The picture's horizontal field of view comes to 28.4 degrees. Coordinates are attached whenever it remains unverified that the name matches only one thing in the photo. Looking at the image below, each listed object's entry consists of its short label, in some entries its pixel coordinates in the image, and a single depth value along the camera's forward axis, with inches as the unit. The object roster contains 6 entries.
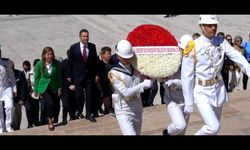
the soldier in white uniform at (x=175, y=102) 225.8
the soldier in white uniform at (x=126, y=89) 209.0
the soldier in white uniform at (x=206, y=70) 211.0
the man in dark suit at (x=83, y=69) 295.0
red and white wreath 214.7
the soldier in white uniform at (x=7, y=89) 305.0
